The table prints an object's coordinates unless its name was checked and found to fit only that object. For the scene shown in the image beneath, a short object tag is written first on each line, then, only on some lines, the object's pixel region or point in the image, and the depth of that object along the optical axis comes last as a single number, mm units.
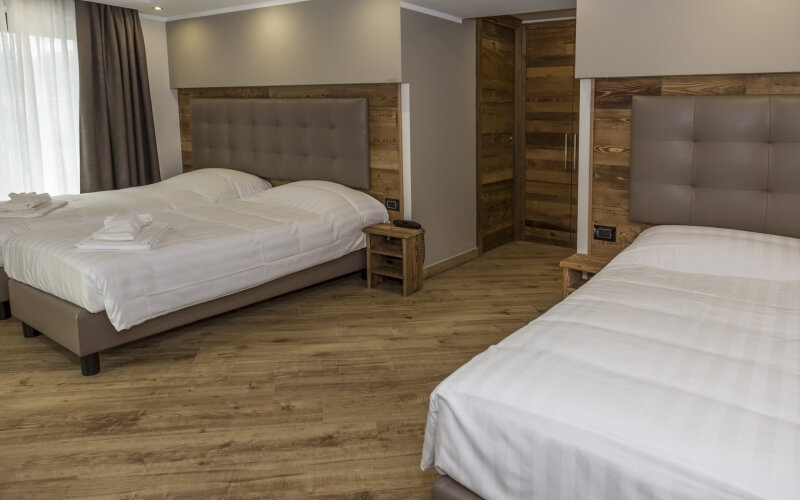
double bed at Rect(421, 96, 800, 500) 1397
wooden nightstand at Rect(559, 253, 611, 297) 3348
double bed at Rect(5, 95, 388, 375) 3100
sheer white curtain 4691
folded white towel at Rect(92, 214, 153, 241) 3264
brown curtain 5062
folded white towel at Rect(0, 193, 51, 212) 4062
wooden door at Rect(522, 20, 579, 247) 5391
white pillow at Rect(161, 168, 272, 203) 4996
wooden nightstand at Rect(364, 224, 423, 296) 4246
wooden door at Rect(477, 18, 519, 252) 5113
